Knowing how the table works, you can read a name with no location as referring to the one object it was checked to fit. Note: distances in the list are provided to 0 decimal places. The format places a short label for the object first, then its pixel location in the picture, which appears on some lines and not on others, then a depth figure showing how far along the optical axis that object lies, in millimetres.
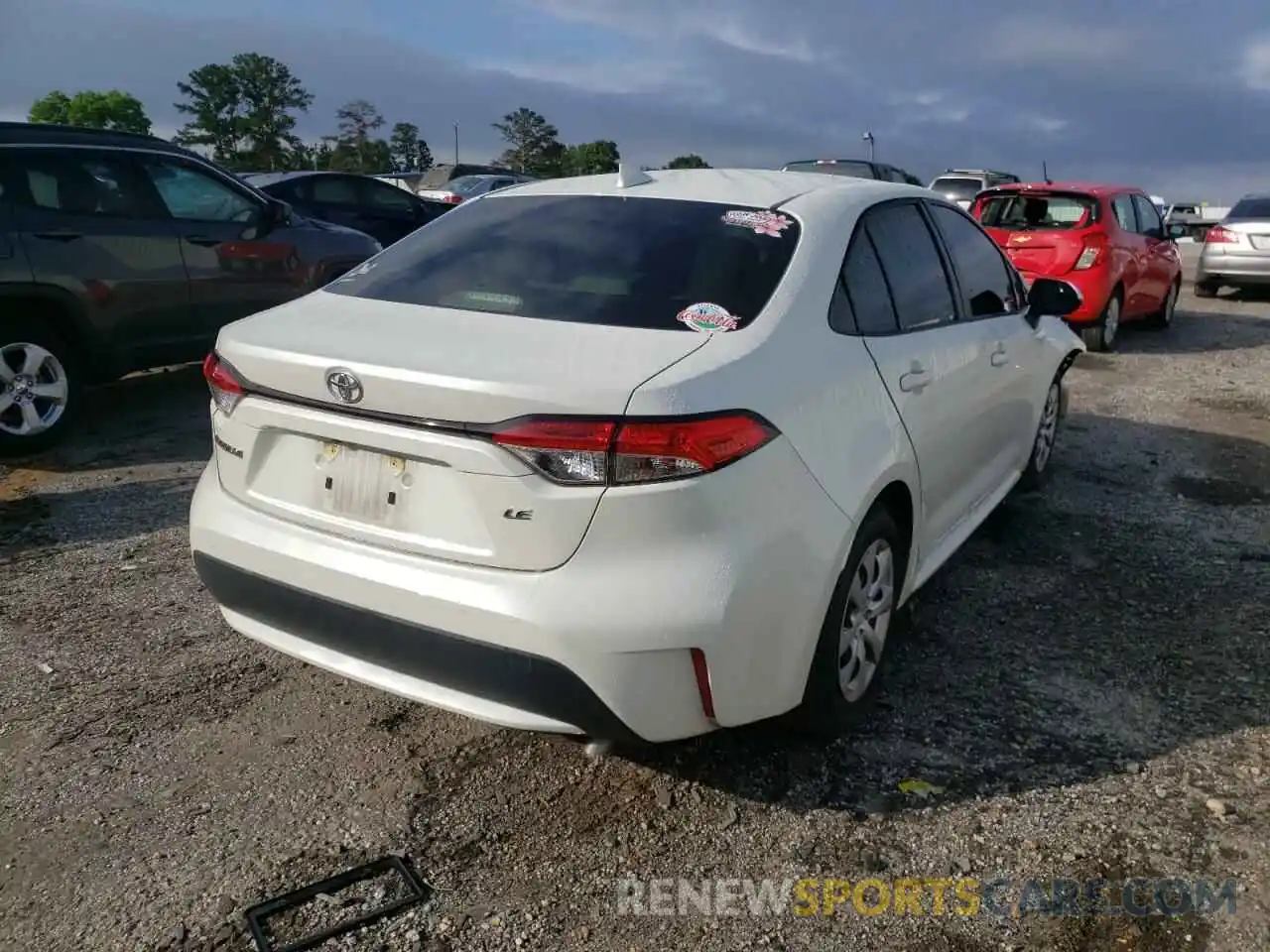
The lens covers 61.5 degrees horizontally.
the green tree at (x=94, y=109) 93625
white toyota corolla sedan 2439
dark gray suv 6043
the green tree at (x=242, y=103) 93038
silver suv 19566
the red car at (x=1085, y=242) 9805
